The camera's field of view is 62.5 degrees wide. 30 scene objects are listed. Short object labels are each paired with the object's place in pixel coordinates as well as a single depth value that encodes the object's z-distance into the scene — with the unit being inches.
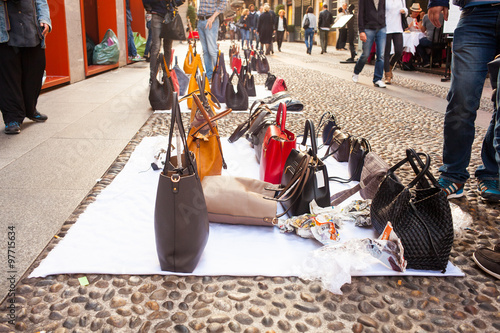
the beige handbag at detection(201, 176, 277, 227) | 89.4
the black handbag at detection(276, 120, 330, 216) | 91.7
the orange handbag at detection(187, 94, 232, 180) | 104.6
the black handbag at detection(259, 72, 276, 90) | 294.0
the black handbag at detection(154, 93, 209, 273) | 67.6
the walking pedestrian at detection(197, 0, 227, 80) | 267.6
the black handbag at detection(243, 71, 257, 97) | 264.4
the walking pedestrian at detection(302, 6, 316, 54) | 739.8
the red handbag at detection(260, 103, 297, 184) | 110.3
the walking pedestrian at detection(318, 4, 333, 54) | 696.6
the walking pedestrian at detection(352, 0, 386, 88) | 296.7
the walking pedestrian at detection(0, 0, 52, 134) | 153.3
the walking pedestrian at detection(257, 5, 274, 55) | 623.8
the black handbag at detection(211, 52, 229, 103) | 228.4
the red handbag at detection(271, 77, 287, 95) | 261.7
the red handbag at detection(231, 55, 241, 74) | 315.6
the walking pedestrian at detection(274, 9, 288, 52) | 747.4
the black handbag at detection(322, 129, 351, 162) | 137.6
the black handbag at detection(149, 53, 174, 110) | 203.8
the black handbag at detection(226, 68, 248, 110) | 220.5
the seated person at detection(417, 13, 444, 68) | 423.8
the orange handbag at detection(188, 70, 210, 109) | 196.7
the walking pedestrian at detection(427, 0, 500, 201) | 101.7
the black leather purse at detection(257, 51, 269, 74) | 398.6
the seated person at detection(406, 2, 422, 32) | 459.8
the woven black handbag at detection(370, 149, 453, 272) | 76.0
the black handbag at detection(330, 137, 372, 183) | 118.9
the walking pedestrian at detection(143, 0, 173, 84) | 231.9
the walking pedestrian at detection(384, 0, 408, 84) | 315.3
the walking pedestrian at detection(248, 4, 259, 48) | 726.5
